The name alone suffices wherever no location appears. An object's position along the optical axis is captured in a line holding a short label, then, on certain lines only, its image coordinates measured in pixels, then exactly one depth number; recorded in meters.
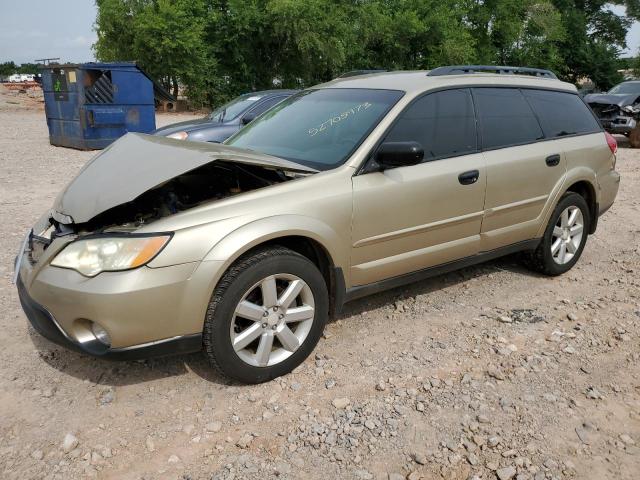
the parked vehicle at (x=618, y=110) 13.97
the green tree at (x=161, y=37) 27.72
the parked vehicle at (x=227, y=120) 9.45
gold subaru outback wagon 2.75
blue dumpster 12.14
